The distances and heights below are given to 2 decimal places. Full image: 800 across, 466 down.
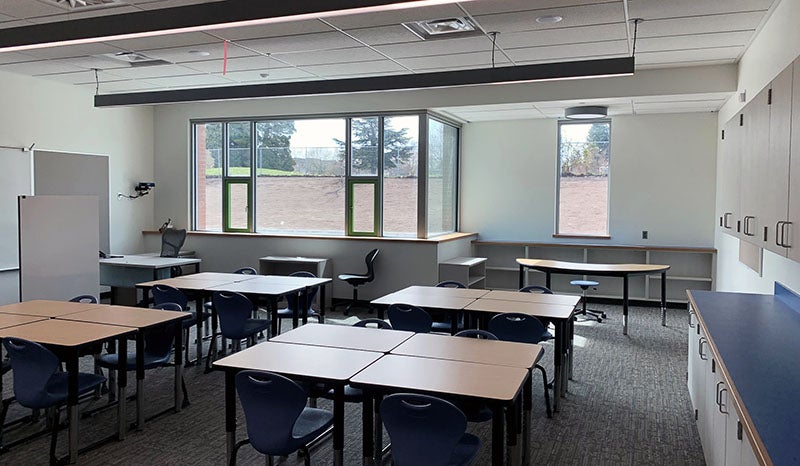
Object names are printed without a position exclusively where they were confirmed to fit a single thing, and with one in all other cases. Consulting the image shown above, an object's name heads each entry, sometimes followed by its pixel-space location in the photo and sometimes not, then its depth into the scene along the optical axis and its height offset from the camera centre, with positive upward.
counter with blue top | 1.95 -0.69
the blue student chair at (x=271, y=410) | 2.95 -1.01
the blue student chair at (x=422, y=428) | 2.65 -0.98
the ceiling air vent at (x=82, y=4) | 5.02 +1.65
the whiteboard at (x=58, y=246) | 6.50 -0.48
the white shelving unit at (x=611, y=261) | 8.97 -0.83
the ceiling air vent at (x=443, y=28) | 5.55 +1.67
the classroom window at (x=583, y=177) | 9.55 +0.48
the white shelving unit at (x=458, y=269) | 8.58 -0.89
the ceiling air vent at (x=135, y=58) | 6.86 +1.68
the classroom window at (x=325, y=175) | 9.07 +0.47
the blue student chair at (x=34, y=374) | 3.58 -1.02
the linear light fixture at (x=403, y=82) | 5.45 +1.24
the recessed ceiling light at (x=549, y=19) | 5.27 +1.64
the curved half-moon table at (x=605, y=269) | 7.39 -0.77
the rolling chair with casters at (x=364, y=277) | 8.57 -1.01
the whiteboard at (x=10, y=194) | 7.57 +0.10
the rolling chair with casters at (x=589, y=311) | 7.92 -1.42
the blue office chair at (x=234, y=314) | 5.43 -0.99
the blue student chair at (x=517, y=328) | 4.49 -0.90
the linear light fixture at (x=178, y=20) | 3.64 +1.21
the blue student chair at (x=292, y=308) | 5.99 -1.09
